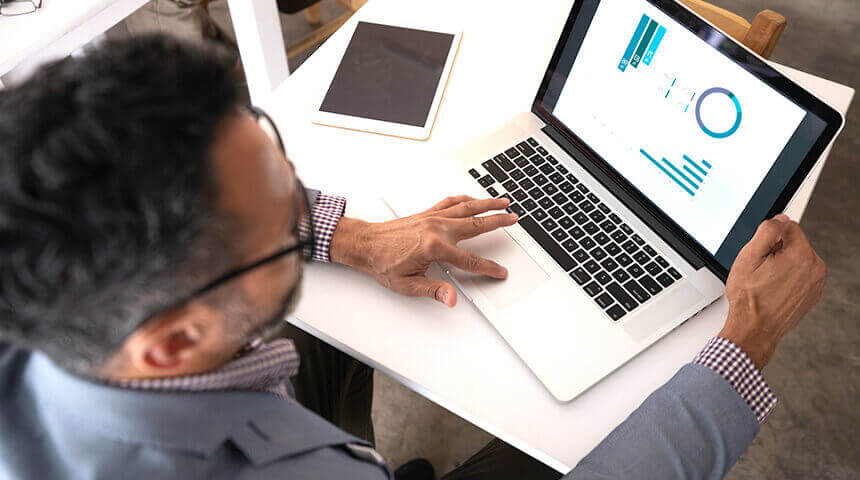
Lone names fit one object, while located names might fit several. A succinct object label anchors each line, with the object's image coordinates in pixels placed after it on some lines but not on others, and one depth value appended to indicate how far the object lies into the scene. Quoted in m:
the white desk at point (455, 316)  0.81
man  0.42
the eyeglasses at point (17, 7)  1.41
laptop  0.80
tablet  1.11
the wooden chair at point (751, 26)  1.07
